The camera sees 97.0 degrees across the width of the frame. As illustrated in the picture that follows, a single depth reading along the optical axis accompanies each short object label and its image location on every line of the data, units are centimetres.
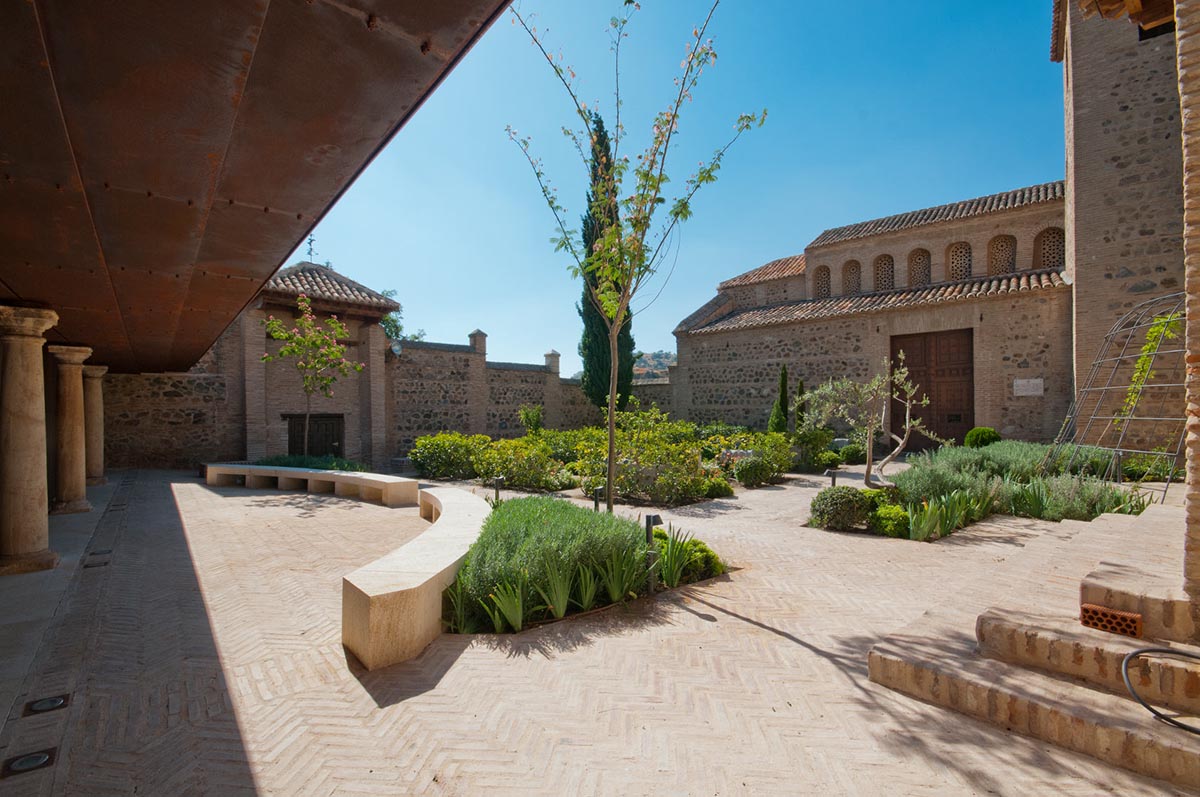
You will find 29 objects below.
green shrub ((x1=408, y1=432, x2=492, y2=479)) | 1373
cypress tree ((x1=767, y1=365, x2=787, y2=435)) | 1756
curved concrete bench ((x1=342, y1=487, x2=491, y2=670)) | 356
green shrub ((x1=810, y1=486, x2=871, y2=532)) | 762
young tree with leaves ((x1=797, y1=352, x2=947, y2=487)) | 1041
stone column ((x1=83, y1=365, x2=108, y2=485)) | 1143
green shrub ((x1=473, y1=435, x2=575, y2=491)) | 1177
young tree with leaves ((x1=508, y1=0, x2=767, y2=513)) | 597
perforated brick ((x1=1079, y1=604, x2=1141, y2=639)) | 300
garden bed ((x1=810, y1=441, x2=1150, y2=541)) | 719
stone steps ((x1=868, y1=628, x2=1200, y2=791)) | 240
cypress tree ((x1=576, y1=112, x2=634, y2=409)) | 2084
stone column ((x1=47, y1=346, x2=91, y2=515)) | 834
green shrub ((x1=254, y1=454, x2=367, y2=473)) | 1254
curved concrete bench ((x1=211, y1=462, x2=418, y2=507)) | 1006
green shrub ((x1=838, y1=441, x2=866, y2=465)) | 1599
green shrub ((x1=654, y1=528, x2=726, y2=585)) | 556
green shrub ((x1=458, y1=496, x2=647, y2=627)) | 440
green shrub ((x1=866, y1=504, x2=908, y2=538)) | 721
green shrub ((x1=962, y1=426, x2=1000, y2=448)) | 1405
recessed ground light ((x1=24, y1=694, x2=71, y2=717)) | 302
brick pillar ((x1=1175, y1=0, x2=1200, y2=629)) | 273
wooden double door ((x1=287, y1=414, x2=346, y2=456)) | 1548
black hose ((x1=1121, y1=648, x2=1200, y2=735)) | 253
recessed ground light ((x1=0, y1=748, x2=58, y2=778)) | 253
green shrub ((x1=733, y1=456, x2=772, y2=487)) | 1223
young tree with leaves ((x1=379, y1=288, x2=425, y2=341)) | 3515
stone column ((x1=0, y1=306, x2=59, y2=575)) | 550
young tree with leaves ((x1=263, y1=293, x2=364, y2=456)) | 1279
